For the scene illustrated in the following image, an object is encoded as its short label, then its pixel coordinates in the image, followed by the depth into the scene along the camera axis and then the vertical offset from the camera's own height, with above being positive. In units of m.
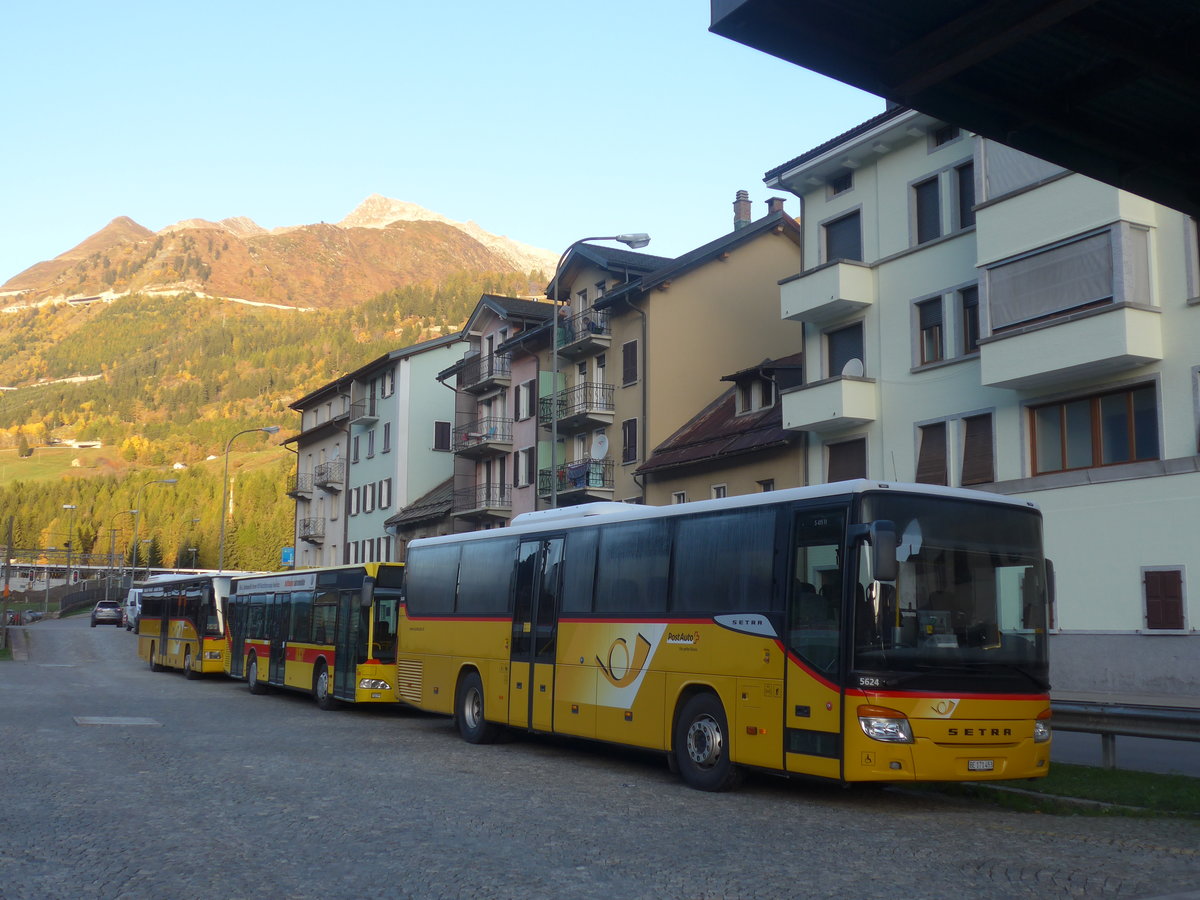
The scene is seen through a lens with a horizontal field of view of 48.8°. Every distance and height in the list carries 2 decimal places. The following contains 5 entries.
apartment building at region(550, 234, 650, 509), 28.62 +8.48
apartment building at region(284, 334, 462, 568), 62.78 +9.10
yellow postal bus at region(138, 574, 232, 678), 36.22 +0.27
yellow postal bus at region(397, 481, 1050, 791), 11.66 +0.07
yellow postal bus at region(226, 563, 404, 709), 24.81 +0.02
